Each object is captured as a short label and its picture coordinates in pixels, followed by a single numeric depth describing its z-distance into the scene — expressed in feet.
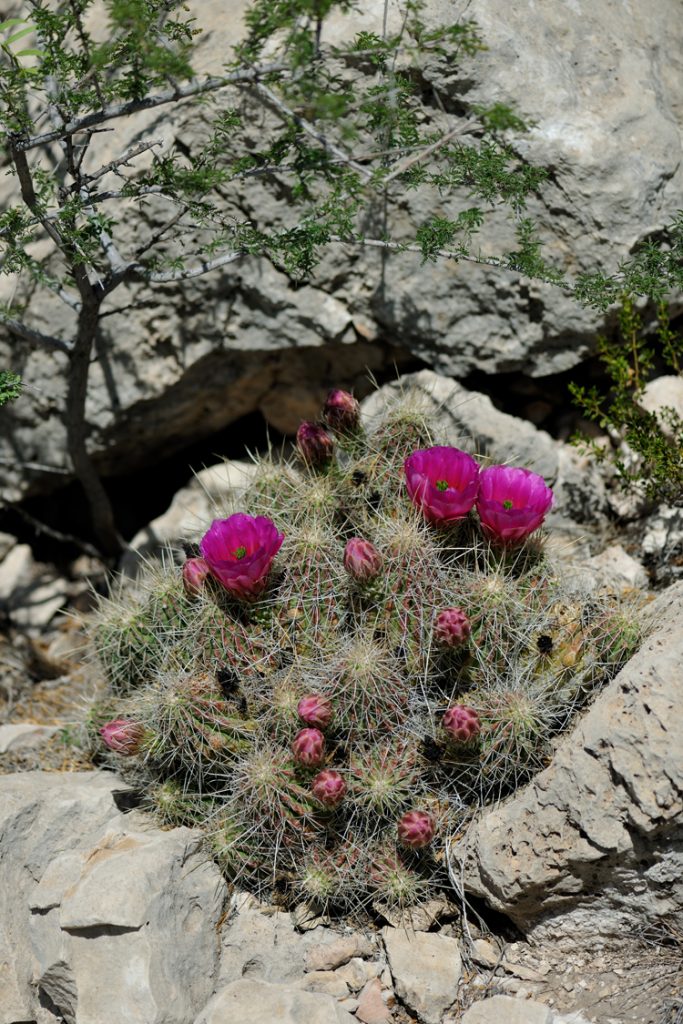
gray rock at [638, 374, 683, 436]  13.08
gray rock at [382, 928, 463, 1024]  9.02
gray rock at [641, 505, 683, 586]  11.86
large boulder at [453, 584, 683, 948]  8.56
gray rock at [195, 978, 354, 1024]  8.30
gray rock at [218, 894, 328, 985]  9.52
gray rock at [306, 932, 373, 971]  9.48
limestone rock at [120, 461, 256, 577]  15.28
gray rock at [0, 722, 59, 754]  12.89
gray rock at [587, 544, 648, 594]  11.74
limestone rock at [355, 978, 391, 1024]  8.96
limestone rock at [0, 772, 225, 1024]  8.90
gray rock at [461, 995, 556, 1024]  8.30
